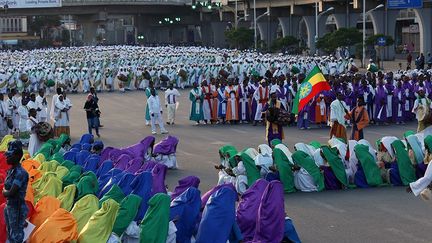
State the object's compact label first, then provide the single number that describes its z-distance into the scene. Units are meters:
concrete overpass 61.75
